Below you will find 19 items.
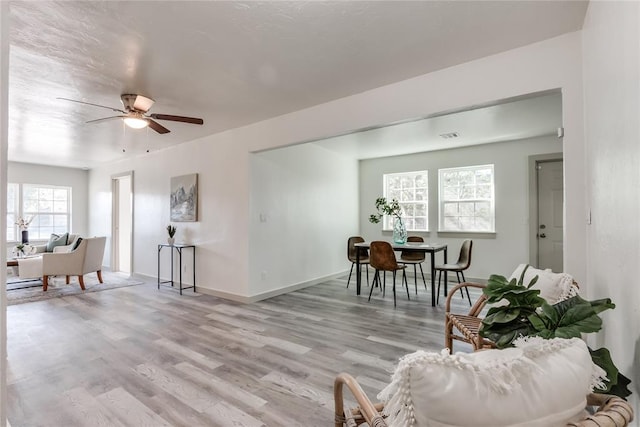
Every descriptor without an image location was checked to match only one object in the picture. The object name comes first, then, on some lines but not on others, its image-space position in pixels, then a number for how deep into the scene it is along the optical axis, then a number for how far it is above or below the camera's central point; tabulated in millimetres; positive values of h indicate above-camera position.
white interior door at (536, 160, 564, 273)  4875 -13
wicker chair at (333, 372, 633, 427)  740 -609
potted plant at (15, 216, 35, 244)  6659 -261
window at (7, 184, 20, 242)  6802 +112
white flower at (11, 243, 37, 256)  6020 -672
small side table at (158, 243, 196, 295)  5102 -603
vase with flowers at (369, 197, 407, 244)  4846 -211
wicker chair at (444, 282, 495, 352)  1865 -750
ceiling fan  3158 +1060
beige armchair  5170 -781
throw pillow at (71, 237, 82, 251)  5596 -532
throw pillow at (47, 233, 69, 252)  6543 -561
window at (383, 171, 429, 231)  6211 +394
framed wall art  5188 +283
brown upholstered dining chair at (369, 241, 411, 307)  4359 -602
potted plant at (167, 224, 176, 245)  5230 -314
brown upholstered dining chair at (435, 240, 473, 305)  4348 -691
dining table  4176 -494
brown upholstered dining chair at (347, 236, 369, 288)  5281 -652
